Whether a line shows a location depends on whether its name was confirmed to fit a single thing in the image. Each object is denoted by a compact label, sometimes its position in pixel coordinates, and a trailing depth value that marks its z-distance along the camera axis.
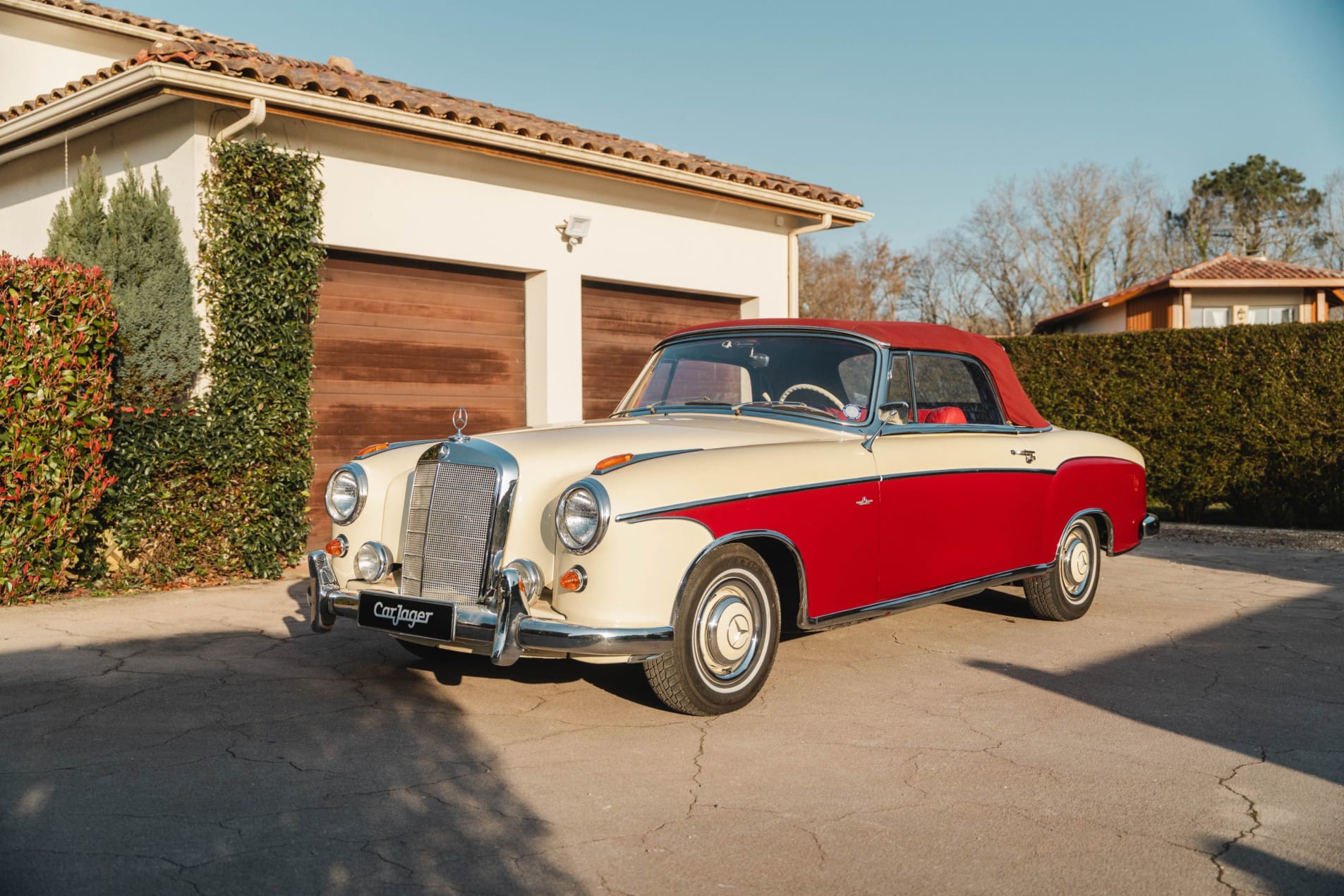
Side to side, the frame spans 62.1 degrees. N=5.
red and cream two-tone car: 4.35
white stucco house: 8.55
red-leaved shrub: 6.86
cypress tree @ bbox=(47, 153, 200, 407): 7.84
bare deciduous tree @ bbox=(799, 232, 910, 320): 44.56
